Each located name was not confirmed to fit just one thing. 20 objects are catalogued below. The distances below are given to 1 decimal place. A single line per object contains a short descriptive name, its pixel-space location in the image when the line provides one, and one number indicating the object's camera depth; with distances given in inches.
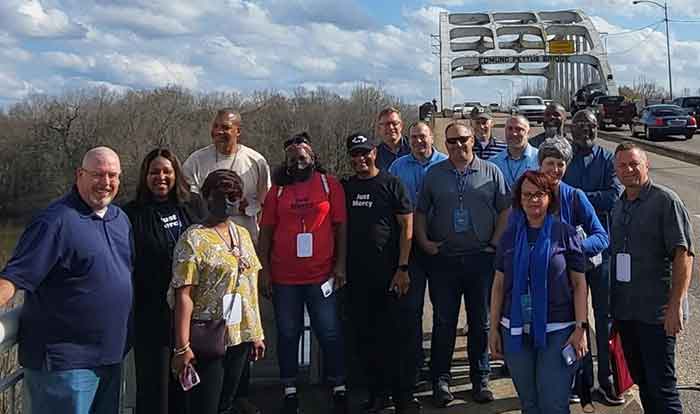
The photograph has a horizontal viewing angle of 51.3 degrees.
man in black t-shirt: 187.0
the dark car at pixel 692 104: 1393.9
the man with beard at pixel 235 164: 206.2
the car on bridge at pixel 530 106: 1634.1
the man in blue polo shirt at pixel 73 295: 126.3
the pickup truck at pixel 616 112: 1464.1
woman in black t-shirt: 155.5
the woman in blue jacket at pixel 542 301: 146.0
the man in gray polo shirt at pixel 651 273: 157.0
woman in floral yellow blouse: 144.5
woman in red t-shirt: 183.3
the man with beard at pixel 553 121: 220.7
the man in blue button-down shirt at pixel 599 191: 193.6
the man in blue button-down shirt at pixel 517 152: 215.6
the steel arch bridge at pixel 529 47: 3122.5
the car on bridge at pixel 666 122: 1157.1
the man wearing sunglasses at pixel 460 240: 192.5
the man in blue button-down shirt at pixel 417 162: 210.8
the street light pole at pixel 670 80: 2091.2
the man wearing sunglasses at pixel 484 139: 243.3
